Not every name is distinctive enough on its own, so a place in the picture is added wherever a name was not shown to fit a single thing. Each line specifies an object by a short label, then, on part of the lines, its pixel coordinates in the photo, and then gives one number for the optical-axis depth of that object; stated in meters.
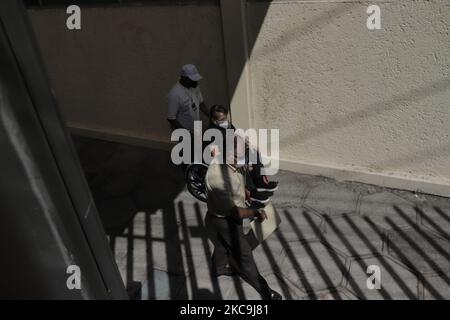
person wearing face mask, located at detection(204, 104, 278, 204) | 4.79
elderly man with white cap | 5.82
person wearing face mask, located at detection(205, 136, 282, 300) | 4.12
